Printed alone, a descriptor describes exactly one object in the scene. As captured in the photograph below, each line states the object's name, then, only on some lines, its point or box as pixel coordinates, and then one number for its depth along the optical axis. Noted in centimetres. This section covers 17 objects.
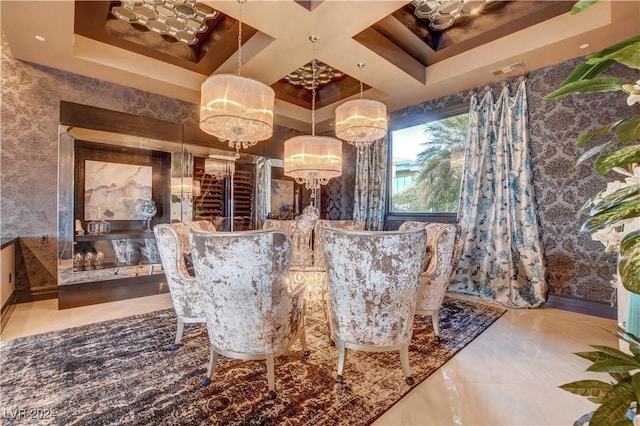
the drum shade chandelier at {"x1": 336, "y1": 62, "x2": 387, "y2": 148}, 324
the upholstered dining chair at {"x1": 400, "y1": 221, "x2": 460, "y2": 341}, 252
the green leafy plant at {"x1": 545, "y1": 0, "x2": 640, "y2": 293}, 64
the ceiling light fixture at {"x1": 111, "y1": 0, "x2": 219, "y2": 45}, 305
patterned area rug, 161
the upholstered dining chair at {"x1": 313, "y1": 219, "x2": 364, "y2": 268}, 303
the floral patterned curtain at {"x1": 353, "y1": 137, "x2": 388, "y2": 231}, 516
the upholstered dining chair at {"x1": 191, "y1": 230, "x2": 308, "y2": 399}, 163
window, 442
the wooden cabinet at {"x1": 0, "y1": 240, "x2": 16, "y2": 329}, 288
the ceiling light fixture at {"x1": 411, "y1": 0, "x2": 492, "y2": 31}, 310
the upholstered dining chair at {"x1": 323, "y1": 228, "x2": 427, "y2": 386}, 173
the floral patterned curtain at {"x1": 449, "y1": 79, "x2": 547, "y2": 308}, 354
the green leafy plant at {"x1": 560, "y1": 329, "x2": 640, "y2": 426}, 63
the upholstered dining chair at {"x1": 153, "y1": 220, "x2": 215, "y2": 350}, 231
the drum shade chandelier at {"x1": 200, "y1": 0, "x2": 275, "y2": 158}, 256
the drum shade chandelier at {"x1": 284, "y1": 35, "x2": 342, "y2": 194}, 342
